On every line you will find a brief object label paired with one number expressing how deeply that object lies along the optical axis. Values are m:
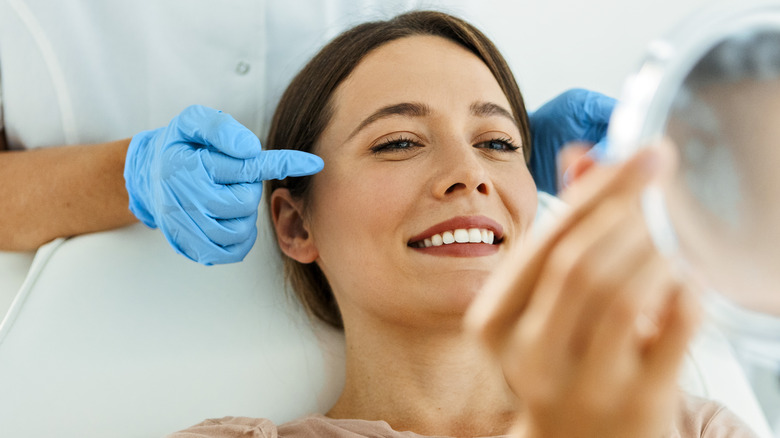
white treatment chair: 0.82
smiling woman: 0.75
